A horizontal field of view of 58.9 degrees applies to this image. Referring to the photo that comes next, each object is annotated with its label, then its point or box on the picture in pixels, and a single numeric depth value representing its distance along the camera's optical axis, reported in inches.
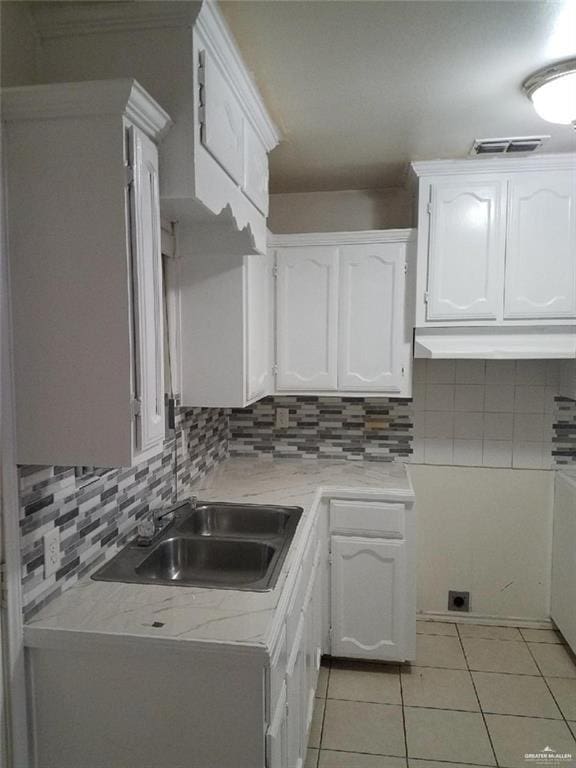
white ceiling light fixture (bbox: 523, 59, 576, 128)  62.2
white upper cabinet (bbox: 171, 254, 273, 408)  79.0
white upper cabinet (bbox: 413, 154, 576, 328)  93.4
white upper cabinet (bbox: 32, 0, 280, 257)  50.2
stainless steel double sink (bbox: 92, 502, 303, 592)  60.7
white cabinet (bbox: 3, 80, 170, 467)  44.7
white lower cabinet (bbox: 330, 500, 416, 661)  92.2
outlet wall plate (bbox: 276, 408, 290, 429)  117.6
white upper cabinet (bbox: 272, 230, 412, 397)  101.0
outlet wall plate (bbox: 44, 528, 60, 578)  52.1
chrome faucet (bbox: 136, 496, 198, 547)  68.3
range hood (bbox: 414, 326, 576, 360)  92.7
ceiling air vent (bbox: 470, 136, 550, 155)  85.2
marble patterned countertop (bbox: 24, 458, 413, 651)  47.9
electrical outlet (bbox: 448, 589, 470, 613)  112.7
